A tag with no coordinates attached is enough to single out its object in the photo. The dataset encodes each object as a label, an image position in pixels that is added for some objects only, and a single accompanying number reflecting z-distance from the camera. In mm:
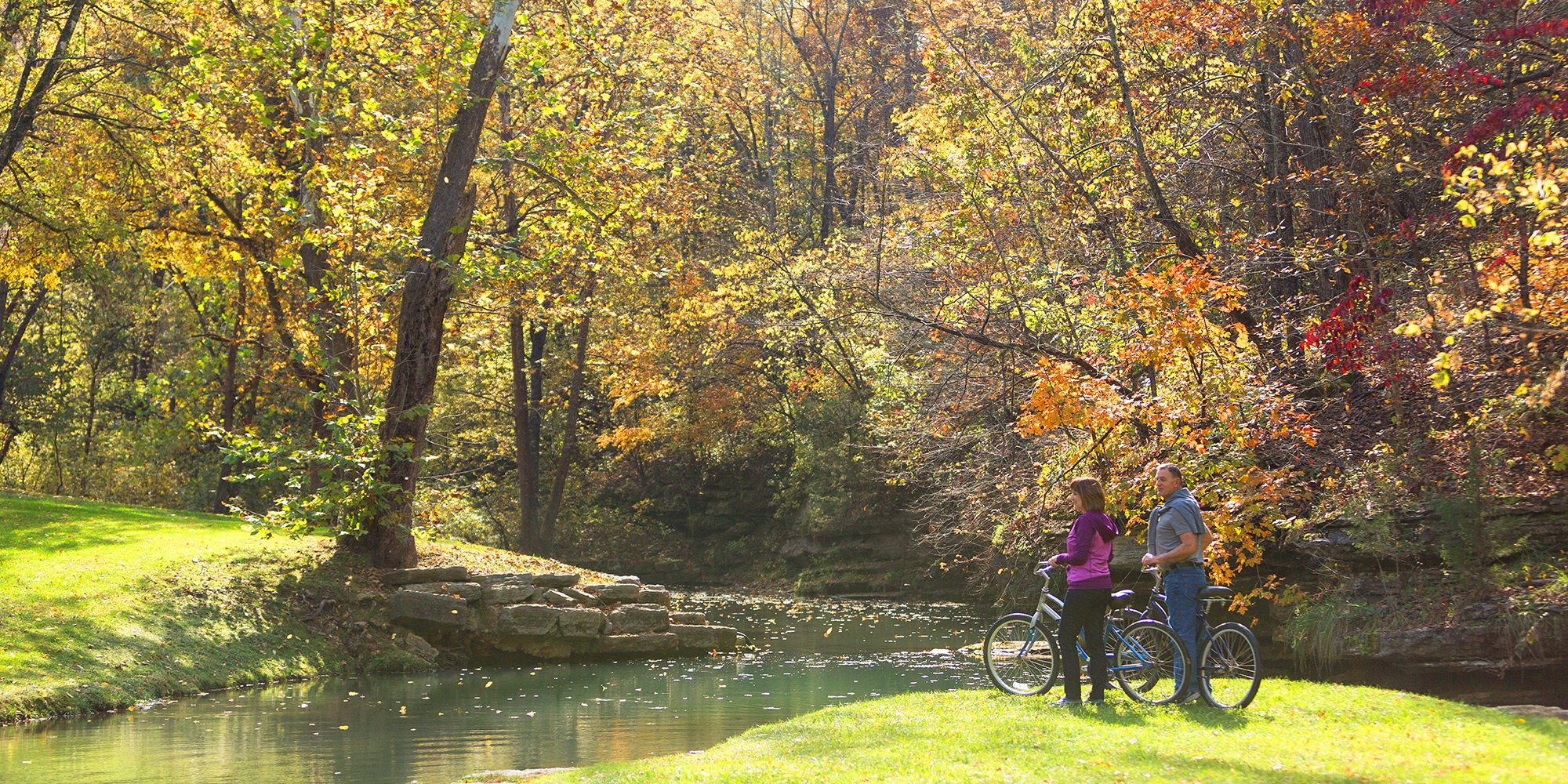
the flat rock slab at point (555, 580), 16672
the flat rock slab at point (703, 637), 17578
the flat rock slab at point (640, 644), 17000
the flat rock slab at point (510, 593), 16031
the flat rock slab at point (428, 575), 16109
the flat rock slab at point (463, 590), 15875
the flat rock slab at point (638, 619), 17203
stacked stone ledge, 15766
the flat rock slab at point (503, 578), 16234
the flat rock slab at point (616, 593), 17312
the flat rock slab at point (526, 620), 15961
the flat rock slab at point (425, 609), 15672
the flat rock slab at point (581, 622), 16469
